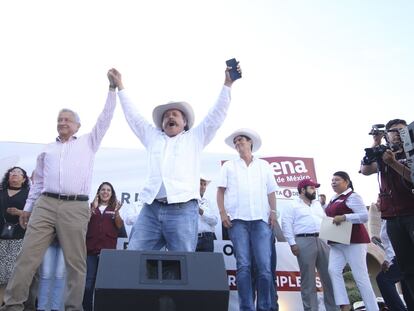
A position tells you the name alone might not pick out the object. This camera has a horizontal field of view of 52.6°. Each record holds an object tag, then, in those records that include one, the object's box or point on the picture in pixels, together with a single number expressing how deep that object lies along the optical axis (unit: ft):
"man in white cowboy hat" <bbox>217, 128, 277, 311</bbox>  11.72
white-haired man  10.33
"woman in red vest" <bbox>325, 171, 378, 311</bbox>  14.02
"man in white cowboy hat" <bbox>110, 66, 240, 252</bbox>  9.04
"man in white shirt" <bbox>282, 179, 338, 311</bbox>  15.61
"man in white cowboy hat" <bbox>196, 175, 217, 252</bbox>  16.38
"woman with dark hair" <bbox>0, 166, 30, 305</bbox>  14.67
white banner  18.24
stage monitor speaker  5.69
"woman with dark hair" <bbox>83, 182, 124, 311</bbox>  14.64
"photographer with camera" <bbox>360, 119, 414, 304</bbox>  10.18
